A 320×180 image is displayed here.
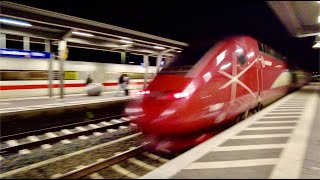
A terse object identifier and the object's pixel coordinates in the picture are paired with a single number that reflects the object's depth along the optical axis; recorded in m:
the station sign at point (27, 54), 14.93
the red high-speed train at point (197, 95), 6.05
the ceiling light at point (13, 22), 10.55
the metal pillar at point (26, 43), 15.91
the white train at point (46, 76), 15.34
